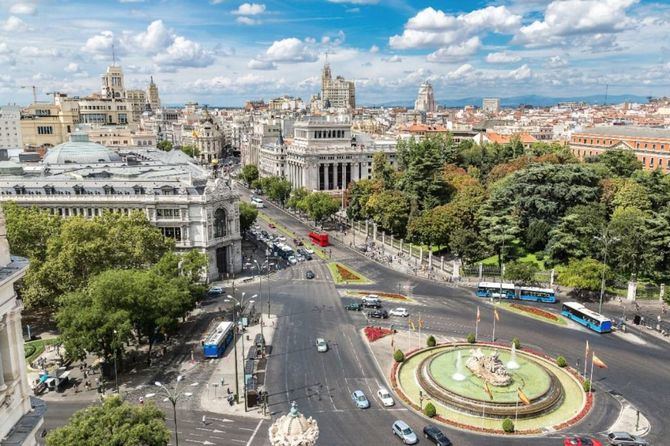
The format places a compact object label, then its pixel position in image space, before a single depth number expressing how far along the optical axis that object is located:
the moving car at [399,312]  61.83
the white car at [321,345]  52.32
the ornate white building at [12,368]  16.34
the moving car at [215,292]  70.50
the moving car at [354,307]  64.12
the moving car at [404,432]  36.81
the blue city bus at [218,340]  51.09
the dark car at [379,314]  61.50
